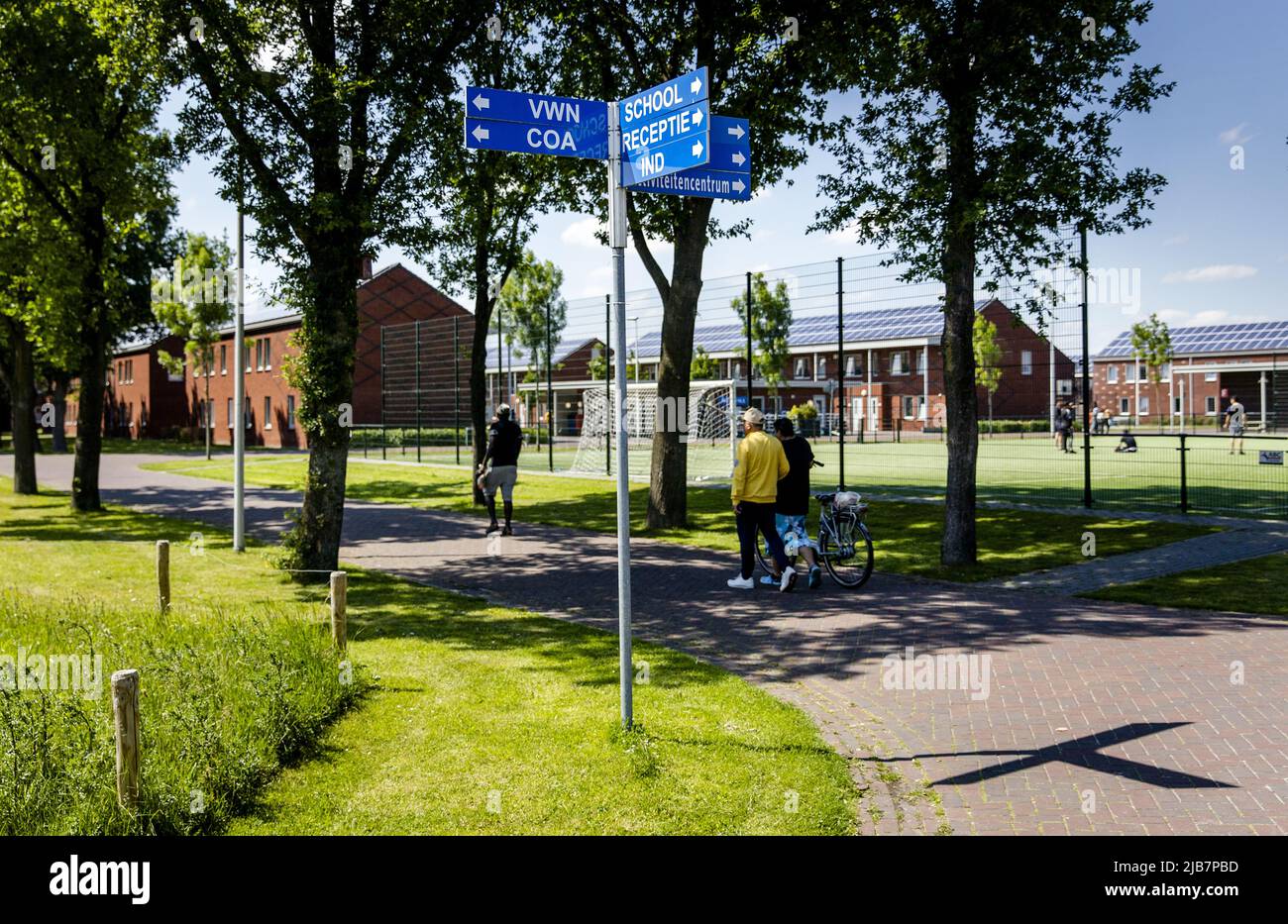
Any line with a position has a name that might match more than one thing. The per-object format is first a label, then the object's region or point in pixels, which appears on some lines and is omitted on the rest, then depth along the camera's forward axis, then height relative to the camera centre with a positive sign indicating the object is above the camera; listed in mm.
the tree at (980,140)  11422 +3460
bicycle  11438 -1276
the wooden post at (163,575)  9562 -1341
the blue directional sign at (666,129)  5691 +1813
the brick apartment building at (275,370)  48438 +3615
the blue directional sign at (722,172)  6367 +1684
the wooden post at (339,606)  7941 -1365
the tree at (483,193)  12781 +3875
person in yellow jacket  11148 -568
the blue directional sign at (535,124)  5844 +1882
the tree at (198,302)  41875 +5847
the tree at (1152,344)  65438 +5632
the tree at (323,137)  11977 +3710
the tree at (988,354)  17998 +2476
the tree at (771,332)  52312 +5368
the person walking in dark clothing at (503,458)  16172 -370
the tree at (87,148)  18078 +5881
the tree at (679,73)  15039 +5549
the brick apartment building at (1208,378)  60406 +3388
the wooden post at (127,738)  4812 -1471
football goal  26797 +100
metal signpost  5797 +1786
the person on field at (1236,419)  32969 +325
